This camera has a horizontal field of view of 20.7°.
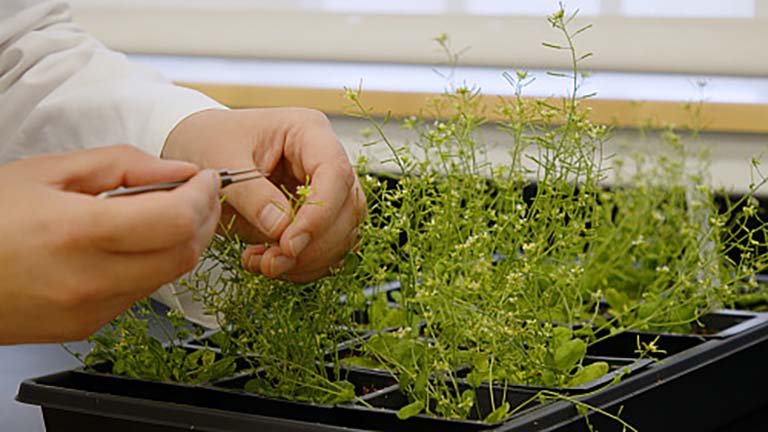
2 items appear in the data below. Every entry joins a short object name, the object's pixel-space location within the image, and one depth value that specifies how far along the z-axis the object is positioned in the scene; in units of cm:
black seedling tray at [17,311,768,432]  109
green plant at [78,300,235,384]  120
